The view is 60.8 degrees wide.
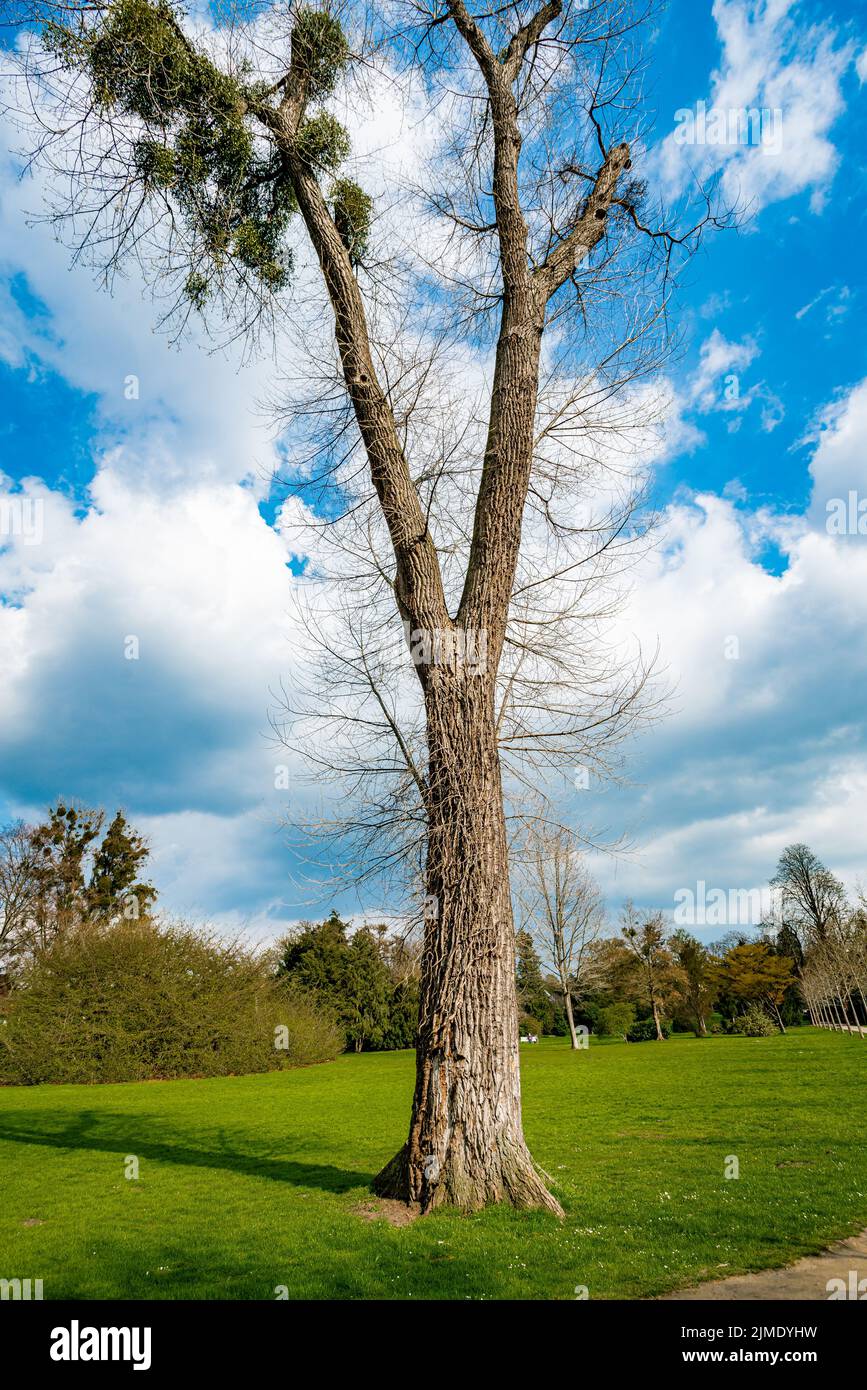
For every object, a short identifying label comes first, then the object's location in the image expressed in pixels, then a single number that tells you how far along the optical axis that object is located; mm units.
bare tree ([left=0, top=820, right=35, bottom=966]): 30423
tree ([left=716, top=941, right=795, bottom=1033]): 40906
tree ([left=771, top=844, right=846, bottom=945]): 47594
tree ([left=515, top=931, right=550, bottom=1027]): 38312
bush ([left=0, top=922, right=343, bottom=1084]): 21594
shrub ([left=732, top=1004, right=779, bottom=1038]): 37156
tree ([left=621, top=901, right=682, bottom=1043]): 42625
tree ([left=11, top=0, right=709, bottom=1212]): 5859
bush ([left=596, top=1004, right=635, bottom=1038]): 46906
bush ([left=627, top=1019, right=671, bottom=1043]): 44875
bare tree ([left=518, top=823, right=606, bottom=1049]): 31891
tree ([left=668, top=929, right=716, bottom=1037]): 44656
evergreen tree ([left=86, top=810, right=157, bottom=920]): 32906
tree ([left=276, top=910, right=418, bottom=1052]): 36406
